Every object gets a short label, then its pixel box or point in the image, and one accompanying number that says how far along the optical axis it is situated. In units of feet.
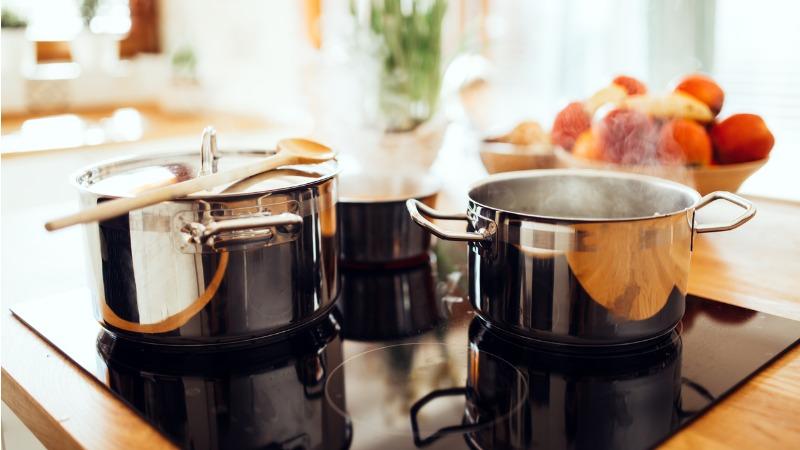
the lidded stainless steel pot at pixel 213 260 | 1.77
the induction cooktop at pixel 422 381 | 1.55
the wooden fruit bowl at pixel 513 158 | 3.53
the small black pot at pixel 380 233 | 2.64
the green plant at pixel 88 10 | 9.00
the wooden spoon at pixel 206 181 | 1.60
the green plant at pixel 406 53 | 4.67
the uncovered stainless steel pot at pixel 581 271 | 1.78
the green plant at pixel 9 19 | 8.43
